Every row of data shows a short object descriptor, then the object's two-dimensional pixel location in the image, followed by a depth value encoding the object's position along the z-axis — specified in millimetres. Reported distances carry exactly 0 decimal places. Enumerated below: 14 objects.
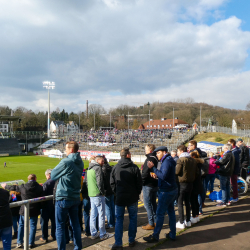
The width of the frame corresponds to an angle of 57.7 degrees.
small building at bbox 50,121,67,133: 89050
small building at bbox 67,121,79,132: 99175
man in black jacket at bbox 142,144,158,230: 5146
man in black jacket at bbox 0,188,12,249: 3484
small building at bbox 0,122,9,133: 67812
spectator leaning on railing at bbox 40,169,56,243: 4816
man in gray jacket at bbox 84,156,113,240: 4719
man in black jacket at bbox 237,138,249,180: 8570
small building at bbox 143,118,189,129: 83269
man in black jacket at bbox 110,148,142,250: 4215
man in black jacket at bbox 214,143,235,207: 6730
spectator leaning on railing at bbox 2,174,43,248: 4601
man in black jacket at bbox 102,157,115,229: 5512
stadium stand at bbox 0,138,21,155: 47600
